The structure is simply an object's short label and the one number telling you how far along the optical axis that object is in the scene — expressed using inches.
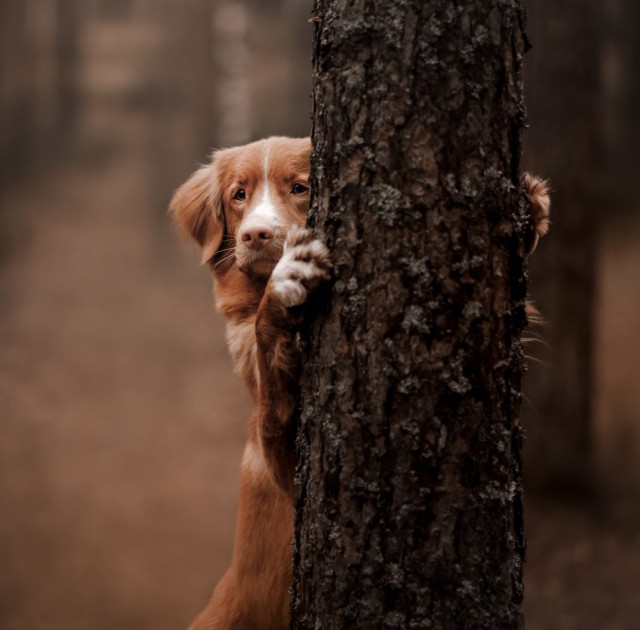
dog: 184.2
